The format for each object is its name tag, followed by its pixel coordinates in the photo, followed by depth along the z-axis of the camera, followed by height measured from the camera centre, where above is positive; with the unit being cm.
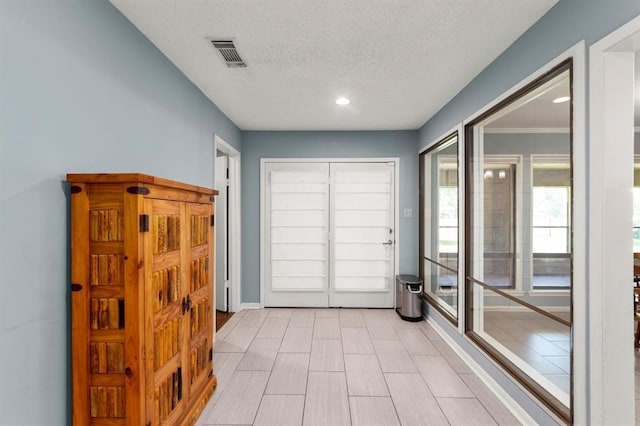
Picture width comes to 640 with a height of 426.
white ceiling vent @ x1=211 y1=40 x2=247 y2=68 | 228 +120
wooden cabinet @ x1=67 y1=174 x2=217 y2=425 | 151 -40
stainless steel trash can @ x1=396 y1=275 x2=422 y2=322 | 425 -116
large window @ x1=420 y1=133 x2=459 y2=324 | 357 -15
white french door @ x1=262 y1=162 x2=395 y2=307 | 477 -30
